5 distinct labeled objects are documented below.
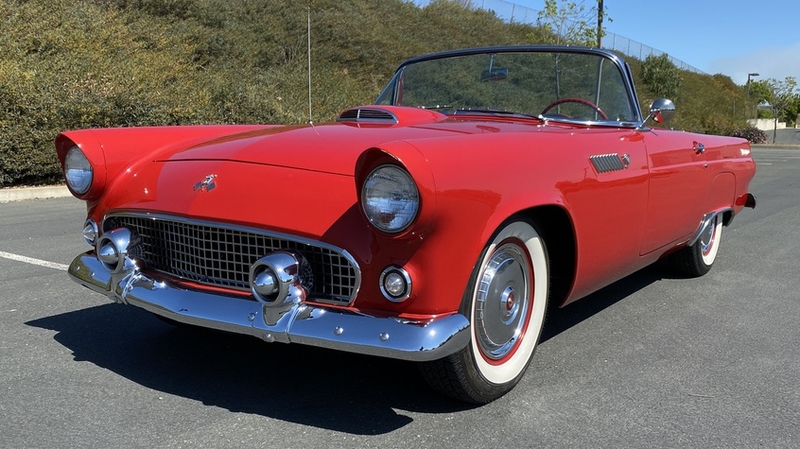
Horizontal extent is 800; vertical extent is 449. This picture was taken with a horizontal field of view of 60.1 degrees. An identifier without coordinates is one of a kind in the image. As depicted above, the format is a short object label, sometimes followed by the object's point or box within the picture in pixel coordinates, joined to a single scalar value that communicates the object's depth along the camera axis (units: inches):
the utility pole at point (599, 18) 670.2
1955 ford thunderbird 83.3
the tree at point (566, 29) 753.0
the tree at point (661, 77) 1422.2
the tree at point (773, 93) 1905.8
